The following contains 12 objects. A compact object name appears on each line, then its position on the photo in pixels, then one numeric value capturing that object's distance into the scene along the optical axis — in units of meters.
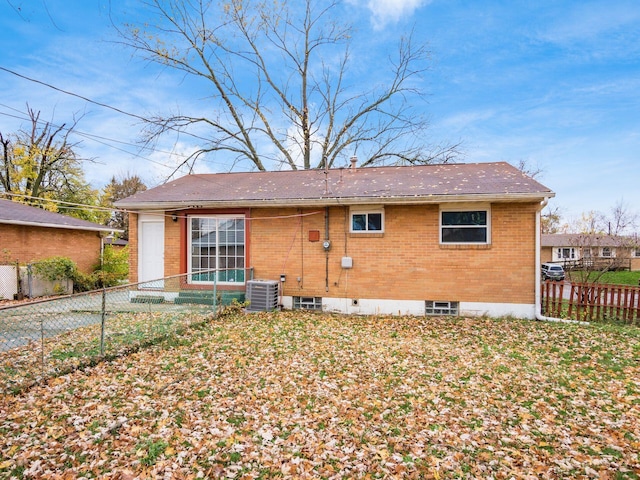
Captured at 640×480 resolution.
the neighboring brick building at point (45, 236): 13.08
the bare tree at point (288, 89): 19.11
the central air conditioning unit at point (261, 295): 9.59
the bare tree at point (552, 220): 38.20
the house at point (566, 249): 33.48
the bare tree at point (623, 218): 36.88
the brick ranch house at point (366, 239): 8.94
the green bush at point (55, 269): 12.90
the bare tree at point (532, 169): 23.98
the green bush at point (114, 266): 16.30
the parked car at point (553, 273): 27.56
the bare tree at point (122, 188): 34.81
